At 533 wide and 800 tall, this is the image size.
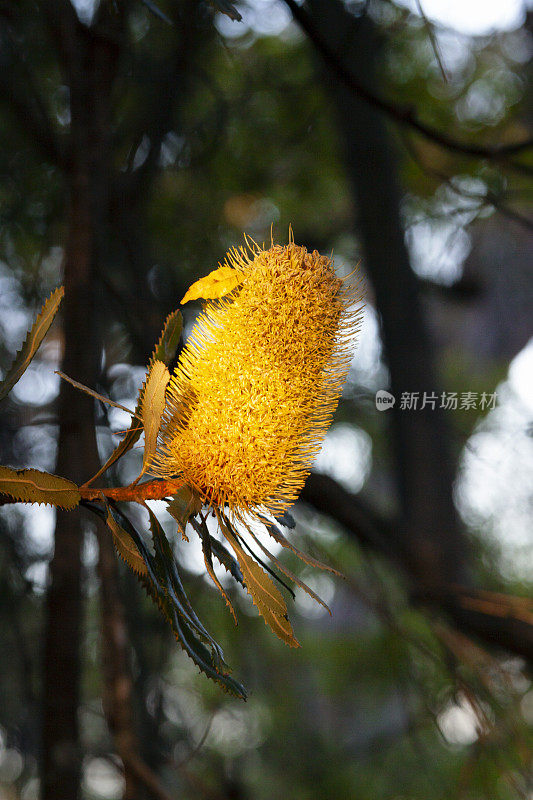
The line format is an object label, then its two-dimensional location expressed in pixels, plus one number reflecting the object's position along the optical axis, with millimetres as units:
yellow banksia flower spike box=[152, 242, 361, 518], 4150
